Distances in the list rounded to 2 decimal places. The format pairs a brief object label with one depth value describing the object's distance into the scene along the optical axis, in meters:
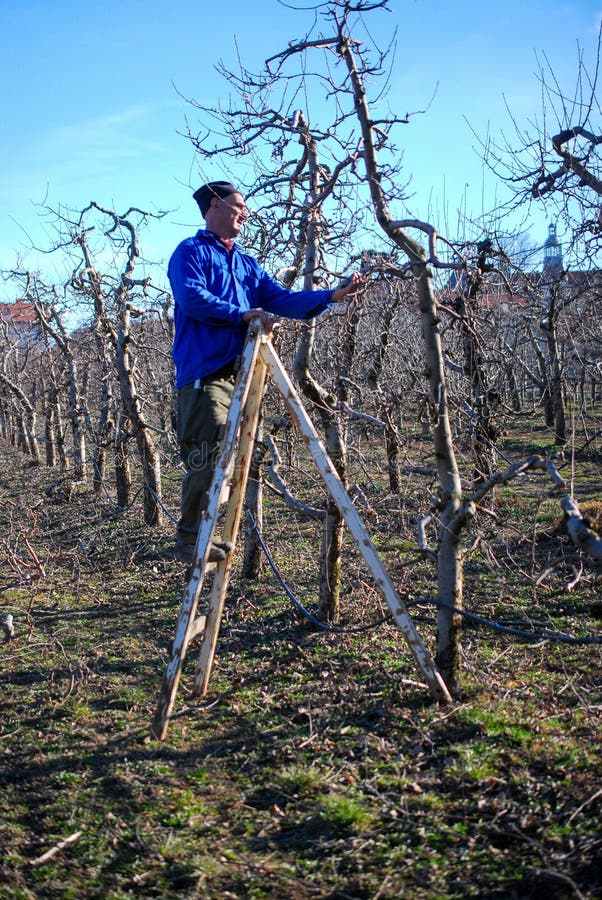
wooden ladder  3.79
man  4.06
